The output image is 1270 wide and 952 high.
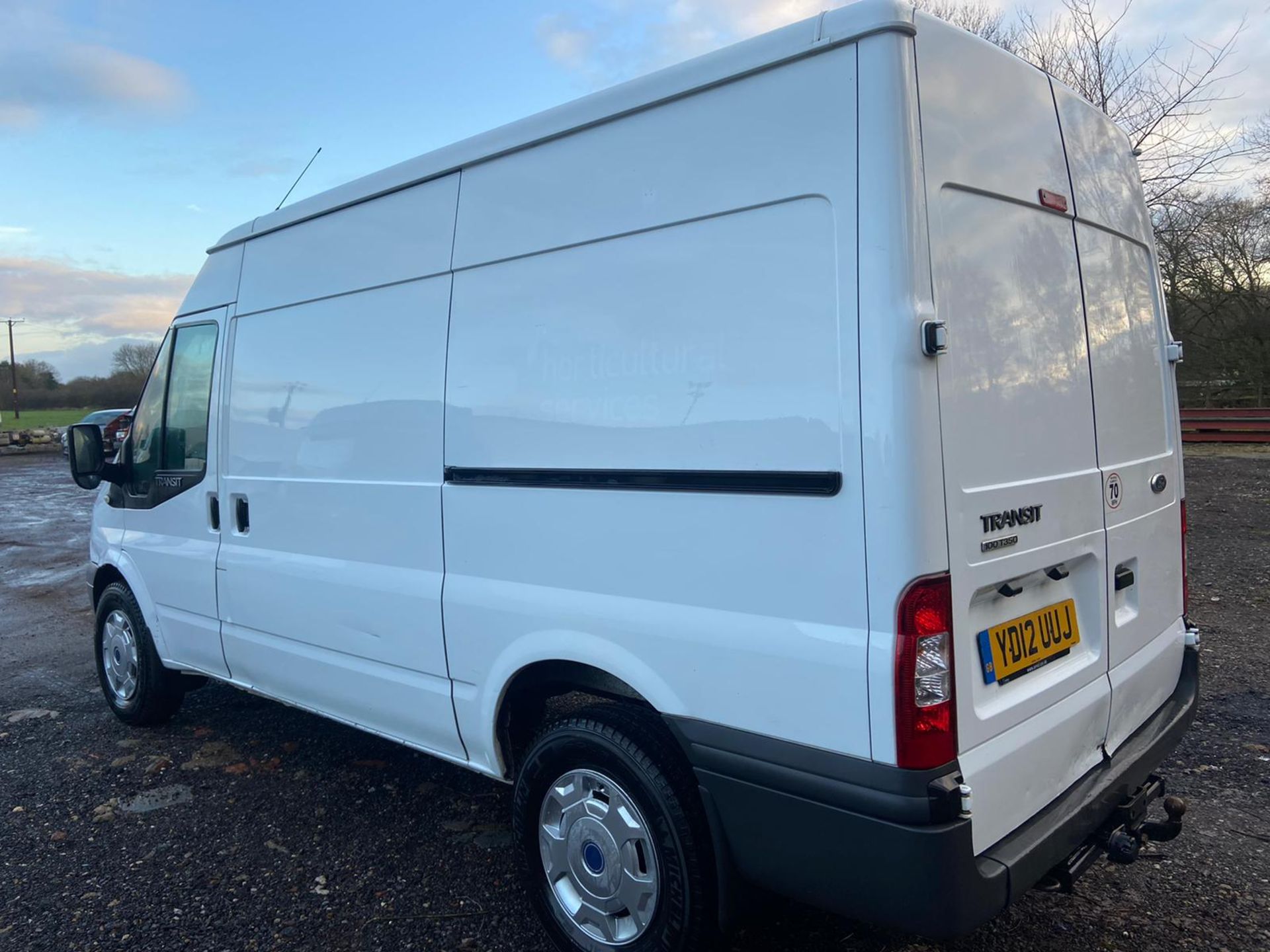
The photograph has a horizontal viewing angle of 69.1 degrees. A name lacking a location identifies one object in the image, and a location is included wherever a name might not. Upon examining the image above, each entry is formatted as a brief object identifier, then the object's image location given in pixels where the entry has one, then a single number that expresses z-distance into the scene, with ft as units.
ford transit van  6.94
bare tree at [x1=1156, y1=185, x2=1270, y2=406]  71.51
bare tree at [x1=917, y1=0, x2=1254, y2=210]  36.58
